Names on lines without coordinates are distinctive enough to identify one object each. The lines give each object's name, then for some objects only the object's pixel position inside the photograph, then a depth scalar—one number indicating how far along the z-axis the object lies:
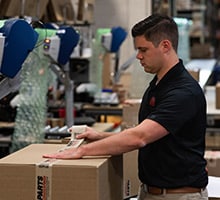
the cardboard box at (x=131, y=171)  5.01
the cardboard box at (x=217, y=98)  8.40
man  3.66
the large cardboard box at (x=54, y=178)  3.43
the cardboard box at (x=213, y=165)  5.49
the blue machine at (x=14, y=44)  3.98
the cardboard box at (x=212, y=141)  7.90
